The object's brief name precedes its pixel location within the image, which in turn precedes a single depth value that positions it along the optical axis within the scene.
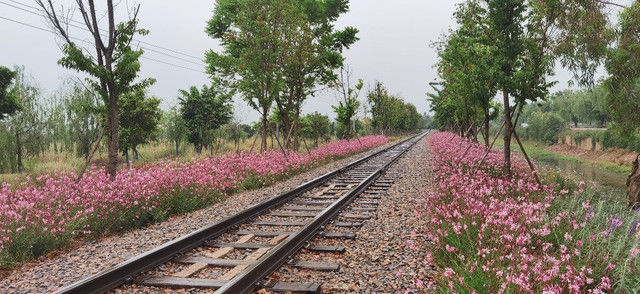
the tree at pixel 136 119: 23.70
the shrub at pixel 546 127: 57.09
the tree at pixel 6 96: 19.95
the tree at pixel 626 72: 15.56
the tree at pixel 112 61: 9.70
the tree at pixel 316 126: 43.07
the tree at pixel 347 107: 33.66
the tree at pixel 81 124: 25.70
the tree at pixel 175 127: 33.53
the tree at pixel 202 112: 30.98
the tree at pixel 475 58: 11.17
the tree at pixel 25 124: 21.58
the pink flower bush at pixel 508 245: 3.55
